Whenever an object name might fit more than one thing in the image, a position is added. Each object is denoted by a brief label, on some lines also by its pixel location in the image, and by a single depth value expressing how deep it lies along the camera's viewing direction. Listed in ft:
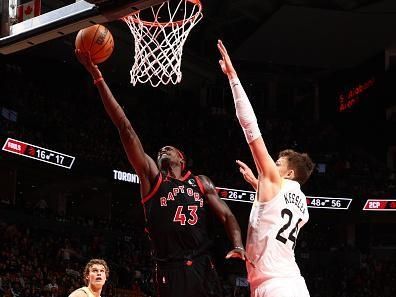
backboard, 16.10
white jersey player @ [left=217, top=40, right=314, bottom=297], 12.54
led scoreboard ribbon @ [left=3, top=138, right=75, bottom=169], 54.54
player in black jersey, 13.87
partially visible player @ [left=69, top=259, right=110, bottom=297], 19.16
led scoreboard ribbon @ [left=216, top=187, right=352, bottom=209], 68.18
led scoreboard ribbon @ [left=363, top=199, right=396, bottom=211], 70.13
